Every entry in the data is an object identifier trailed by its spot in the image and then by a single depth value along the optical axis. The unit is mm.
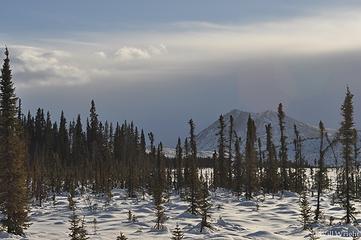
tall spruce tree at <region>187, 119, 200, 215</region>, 40188
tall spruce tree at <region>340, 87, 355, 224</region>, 43656
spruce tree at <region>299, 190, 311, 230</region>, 34406
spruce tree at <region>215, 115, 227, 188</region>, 72500
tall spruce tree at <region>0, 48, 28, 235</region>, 31562
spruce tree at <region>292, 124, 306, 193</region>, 68562
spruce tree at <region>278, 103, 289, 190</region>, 67375
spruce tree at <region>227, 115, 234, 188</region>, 70281
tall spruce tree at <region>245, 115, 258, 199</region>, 59619
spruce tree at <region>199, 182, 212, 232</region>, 32125
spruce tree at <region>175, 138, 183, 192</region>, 72125
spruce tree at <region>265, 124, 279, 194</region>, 66550
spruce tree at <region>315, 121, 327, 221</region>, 39375
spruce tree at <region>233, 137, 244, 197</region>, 61525
